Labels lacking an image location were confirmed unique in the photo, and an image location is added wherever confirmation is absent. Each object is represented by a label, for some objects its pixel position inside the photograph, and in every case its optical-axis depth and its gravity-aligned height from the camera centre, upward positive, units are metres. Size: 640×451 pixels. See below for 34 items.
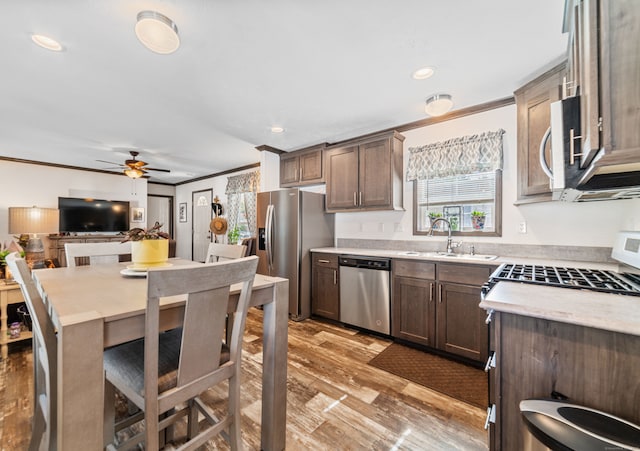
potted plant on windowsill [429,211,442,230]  3.09 +0.10
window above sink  2.80 +0.25
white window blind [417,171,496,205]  2.84 +0.41
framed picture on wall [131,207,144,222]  6.50 +0.27
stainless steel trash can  0.68 -0.55
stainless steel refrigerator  3.48 -0.18
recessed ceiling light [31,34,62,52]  1.79 +1.24
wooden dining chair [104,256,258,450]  0.94 -0.56
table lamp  4.23 +0.08
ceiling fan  4.35 +0.94
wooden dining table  0.82 -0.38
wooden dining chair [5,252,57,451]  1.07 -0.48
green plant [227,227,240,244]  5.73 -0.23
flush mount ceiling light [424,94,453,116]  2.47 +1.11
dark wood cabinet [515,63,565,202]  2.07 +0.80
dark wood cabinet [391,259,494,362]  2.32 -0.76
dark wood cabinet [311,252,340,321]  3.31 -0.77
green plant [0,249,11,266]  2.70 -0.33
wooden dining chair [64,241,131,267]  2.05 -0.20
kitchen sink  2.52 -0.30
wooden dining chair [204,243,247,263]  1.94 -0.20
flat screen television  5.50 +0.22
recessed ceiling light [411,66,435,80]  2.17 +1.25
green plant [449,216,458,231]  3.03 +0.04
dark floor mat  1.97 -1.22
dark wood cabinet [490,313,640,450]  0.85 -0.49
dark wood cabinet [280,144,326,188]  3.93 +0.89
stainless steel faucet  2.88 -0.18
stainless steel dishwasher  2.90 -0.75
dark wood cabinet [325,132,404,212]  3.19 +0.64
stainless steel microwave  1.12 +0.26
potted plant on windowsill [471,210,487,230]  2.86 +0.07
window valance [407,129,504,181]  2.71 +0.74
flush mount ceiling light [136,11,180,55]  1.52 +1.11
